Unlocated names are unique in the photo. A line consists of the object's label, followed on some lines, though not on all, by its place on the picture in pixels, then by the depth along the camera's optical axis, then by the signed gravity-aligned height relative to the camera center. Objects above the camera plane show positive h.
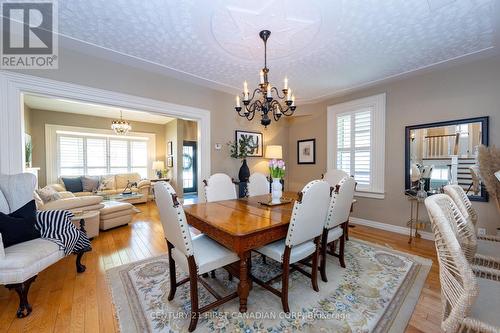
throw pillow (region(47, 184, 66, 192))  4.85 -0.61
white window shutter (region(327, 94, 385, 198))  3.70 +0.42
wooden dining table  1.47 -0.48
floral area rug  1.53 -1.22
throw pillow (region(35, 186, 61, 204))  3.05 -0.49
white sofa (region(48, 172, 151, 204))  5.91 -0.66
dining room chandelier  2.13 +0.70
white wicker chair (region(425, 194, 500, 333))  0.88 -0.61
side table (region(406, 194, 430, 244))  3.19 -0.94
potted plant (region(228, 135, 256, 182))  4.16 +0.22
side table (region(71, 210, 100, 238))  2.96 -0.91
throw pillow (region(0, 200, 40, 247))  1.77 -0.57
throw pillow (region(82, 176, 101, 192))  5.66 -0.59
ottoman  3.60 -0.96
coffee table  4.98 -0.87
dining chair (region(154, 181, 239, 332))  1.42 -0.72
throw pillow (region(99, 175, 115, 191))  5.95 -0.60
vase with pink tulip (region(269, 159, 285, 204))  2.23 -0.16
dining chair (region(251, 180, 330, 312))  1.58 -0.58
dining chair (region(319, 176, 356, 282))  2.04 -0.52
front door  8.13 -0.18
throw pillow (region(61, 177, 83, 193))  5.50 -0.58
